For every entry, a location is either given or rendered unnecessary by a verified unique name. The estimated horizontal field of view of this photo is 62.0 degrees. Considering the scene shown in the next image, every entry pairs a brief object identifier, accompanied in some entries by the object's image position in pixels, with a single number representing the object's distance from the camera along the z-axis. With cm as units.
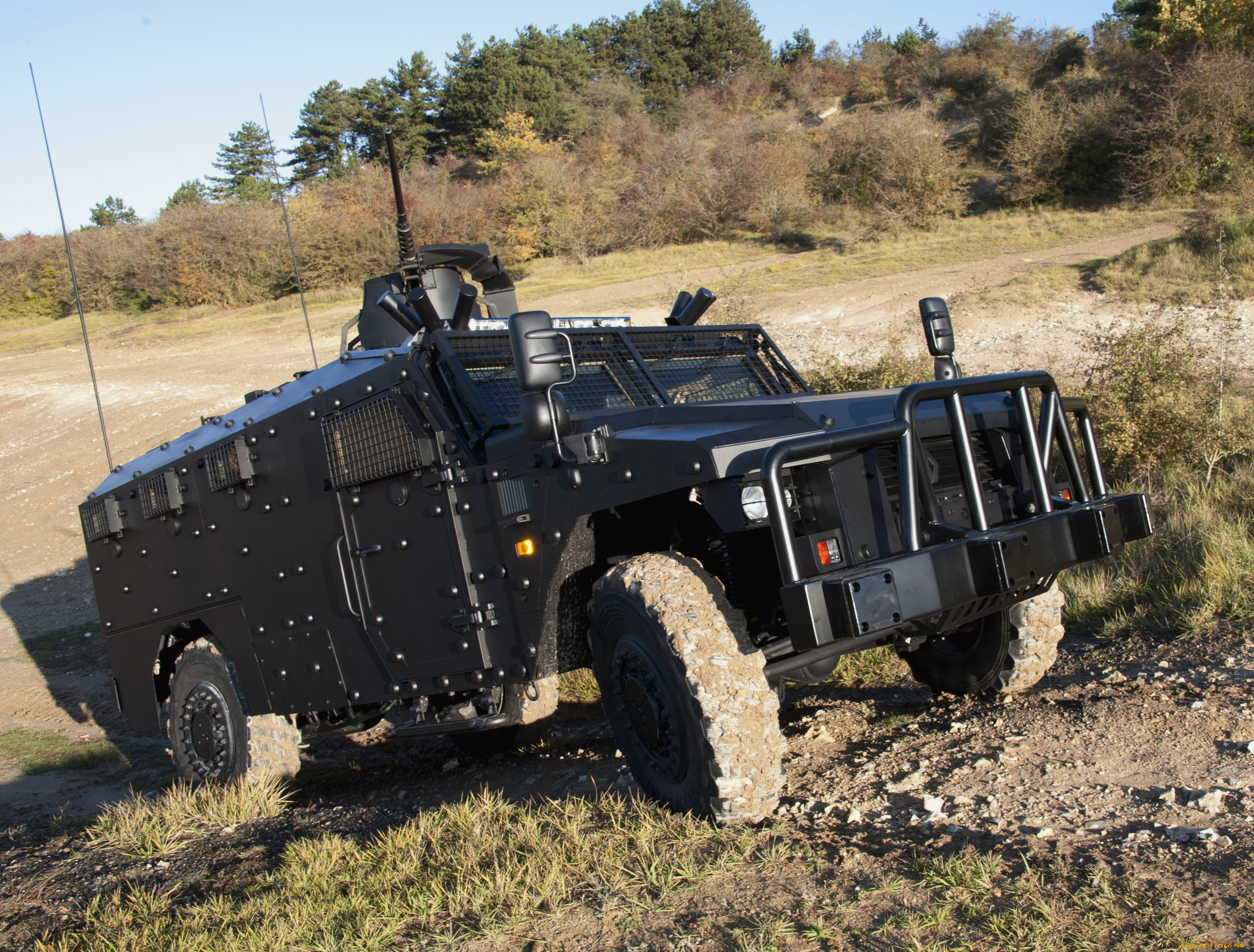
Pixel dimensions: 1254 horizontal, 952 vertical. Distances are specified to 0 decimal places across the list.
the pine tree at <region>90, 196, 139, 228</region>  5069
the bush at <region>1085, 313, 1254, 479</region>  806
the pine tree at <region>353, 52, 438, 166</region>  4766
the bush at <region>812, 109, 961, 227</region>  2892
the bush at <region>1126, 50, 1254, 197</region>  2492
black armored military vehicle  334
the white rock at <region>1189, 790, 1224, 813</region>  310
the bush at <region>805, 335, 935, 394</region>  1084
